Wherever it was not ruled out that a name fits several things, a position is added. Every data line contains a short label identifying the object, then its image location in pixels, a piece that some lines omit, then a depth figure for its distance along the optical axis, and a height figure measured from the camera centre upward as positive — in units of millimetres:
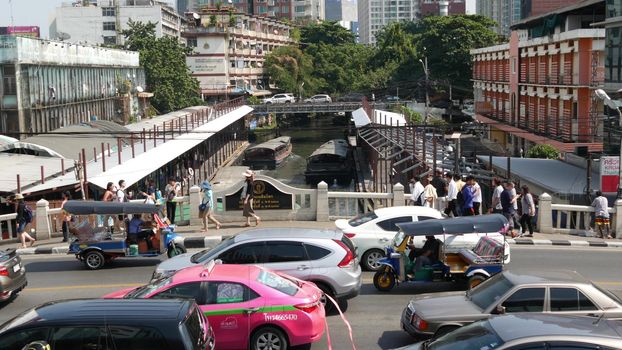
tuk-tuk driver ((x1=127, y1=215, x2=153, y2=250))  19344 -3670
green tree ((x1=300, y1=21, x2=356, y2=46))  125938 +7595
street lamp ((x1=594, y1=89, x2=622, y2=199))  24520 -1068
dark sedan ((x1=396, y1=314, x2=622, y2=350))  8047 -2820
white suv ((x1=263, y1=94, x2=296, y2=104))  102625 -2371
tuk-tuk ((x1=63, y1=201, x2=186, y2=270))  19156 -3888
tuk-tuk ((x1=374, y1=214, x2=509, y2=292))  15688 -3719
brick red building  40656 -280
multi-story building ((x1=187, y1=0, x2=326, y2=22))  165875 +16315
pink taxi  11695 -3462
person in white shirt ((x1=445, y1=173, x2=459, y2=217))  23434 -3701
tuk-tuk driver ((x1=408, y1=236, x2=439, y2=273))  15875 -3668
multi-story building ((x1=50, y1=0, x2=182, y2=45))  99250 +8678
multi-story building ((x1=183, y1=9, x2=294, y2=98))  100688 +4021
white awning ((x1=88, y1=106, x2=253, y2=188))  29047 -3414
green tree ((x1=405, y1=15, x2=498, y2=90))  87250 +3667
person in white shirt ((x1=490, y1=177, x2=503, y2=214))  23531 -3843
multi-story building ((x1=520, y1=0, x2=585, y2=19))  74875 +6829
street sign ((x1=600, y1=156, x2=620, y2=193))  25281 -3335
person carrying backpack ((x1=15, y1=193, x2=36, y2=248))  22969 -3886
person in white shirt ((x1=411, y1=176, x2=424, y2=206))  24141 -3643
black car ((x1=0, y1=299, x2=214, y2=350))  8938 -2871
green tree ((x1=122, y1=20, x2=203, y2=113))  74000 +1375
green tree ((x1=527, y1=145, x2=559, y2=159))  44062 -4452
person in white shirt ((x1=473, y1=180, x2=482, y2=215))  22705 -3613
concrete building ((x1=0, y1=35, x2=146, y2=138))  38781 +109
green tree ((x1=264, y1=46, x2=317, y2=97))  109694 +1650
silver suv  14297 -3323
